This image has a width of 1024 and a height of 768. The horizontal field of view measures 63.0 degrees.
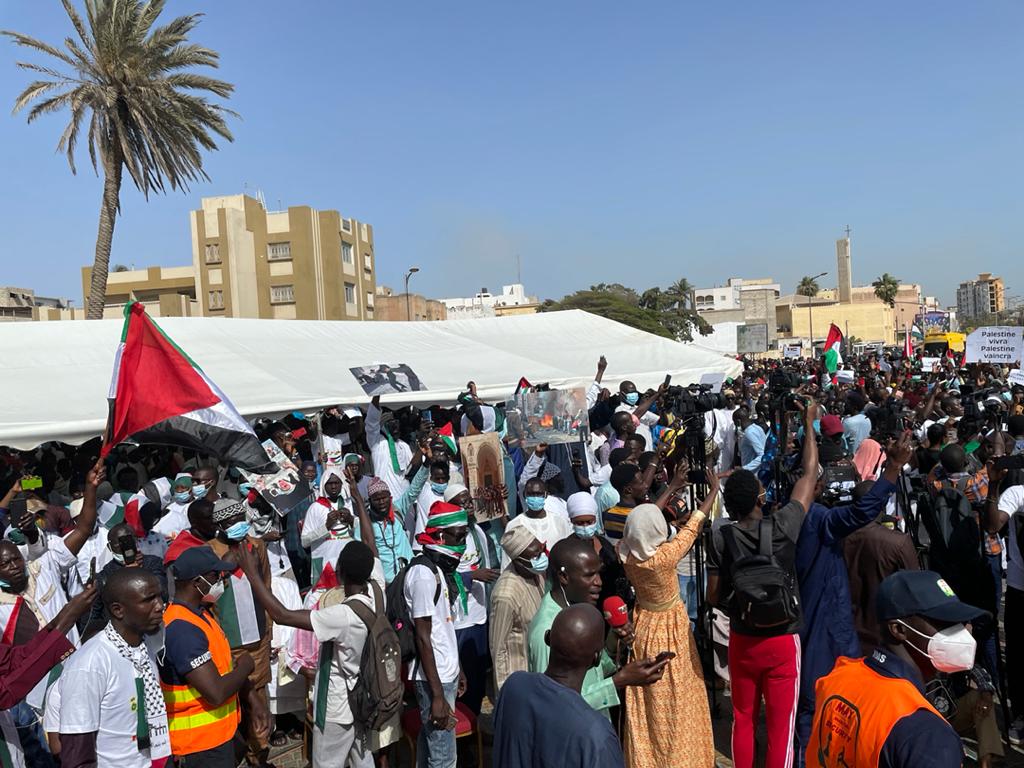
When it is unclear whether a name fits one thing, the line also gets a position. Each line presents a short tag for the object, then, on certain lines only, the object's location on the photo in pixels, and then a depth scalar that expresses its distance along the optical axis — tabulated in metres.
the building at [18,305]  50.31
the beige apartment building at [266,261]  51.88
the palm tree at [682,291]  79.12
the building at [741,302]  108.62
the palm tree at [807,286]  103.59
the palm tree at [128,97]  23.41
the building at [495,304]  93.76
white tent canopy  11.44
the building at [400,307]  62.45
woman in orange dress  4.27
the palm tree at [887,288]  112.38
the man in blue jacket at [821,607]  4.41
